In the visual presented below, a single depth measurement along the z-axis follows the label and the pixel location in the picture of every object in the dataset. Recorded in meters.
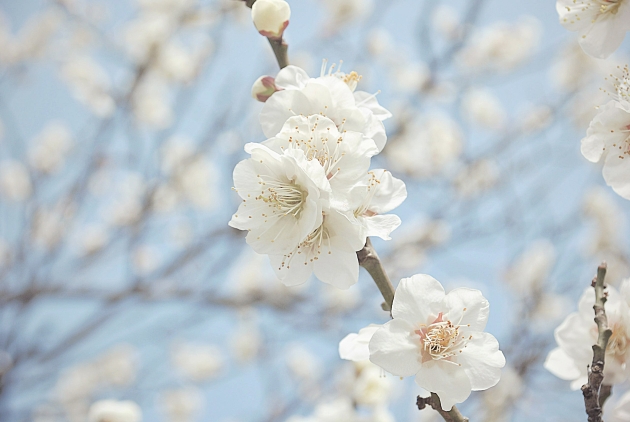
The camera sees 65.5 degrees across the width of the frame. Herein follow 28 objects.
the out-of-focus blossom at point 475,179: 2.79
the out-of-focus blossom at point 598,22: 0.72
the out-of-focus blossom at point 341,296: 3.49
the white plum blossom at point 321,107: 0.66
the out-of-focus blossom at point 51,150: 3.96
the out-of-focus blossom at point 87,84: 3.20
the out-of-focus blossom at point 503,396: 2.03
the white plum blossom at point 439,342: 0.58
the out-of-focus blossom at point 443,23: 4.19
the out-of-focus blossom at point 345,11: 3.50
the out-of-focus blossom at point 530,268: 3.21
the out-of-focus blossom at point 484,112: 4.27
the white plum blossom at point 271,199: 0.60
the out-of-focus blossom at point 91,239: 3.56
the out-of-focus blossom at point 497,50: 3.63
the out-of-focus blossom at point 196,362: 4.61
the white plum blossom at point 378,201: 0.59
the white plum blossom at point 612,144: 0.66
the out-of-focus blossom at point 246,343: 3.98
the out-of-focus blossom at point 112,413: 0.89
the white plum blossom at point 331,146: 0.60
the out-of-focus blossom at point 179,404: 4.54
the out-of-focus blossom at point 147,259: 3.46
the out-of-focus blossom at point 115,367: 4.09
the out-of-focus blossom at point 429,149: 3.28
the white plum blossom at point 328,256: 0.57
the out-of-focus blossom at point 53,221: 2.33
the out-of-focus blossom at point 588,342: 0.69
